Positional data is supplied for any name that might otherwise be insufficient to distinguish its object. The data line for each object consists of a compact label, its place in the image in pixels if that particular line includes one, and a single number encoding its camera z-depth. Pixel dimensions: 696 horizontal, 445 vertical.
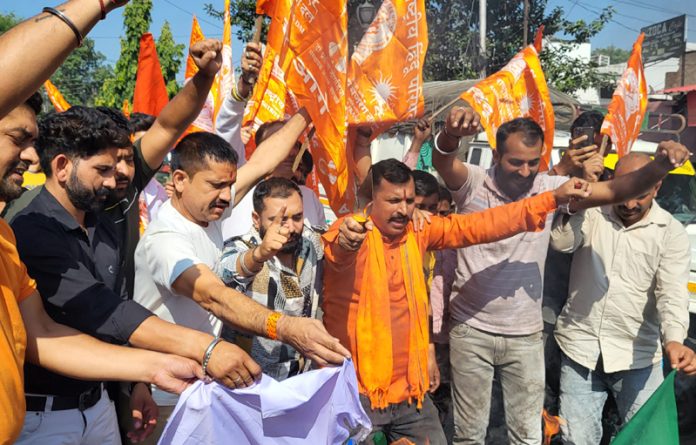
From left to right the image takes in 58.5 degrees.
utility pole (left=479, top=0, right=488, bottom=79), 11.02
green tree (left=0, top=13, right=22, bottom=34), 49.80
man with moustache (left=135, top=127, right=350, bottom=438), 2.01
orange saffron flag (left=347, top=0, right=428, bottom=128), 3.38
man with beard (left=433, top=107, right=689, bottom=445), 3.51
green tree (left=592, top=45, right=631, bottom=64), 81.66
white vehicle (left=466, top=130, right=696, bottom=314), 5.56
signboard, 24.77
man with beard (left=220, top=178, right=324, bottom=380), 2.71
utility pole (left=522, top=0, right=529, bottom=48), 10.14
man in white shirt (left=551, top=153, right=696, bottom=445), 3.48
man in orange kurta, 3.12
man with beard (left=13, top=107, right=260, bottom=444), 1.98
